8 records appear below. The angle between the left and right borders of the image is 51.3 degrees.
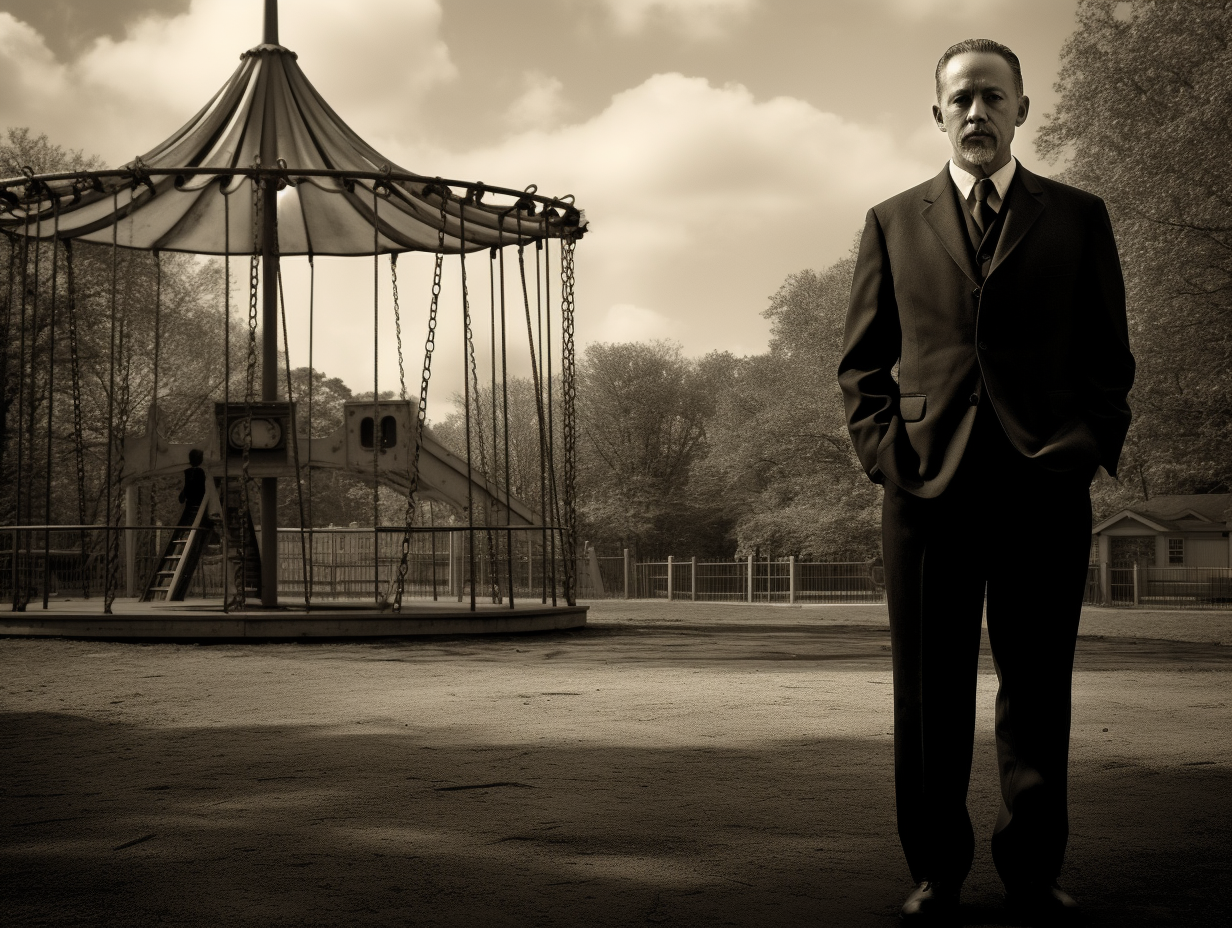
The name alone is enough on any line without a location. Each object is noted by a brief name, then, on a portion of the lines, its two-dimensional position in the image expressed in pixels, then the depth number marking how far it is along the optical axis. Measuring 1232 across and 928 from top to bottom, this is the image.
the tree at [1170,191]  23.48
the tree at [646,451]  54.50
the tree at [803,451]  40.34
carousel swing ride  14.54
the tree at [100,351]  31.50
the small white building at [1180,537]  39.16
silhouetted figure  18.41
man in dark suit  3.18
